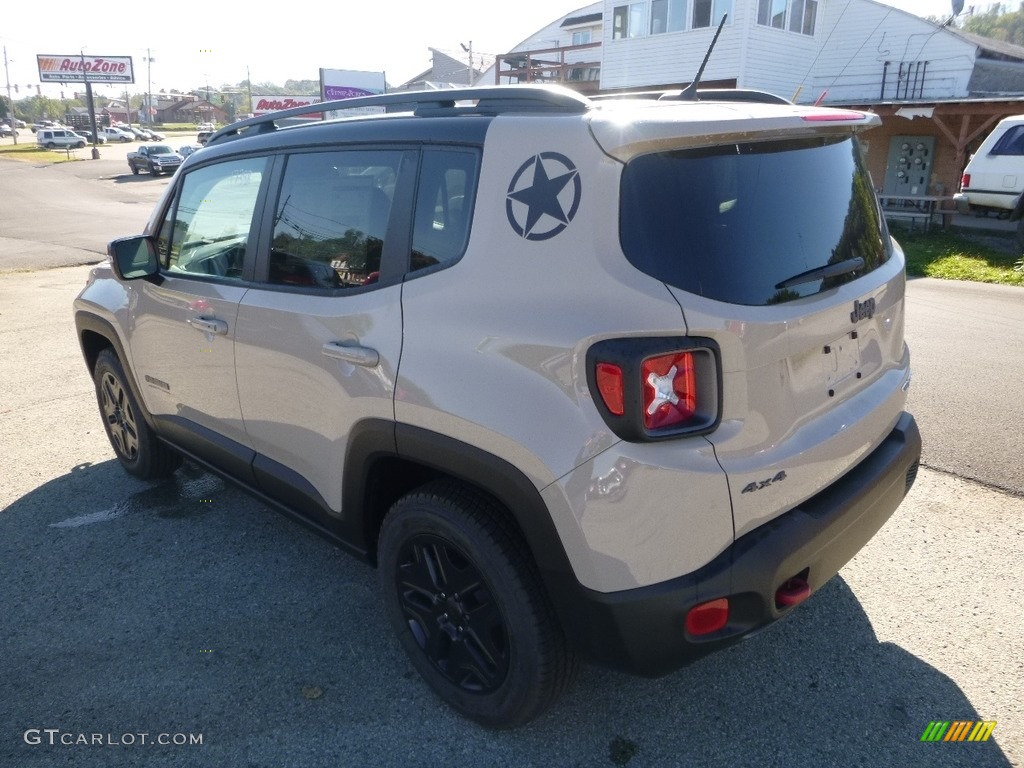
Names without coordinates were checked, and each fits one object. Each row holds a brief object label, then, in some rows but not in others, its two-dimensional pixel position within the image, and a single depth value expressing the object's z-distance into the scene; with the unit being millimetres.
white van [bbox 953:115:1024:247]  14562
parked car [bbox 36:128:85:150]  55531
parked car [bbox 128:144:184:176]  38125
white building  21859
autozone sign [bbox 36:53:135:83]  63906
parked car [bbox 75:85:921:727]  2000
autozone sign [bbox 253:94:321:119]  43688
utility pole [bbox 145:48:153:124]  98125
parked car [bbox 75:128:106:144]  66031
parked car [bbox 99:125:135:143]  66750
